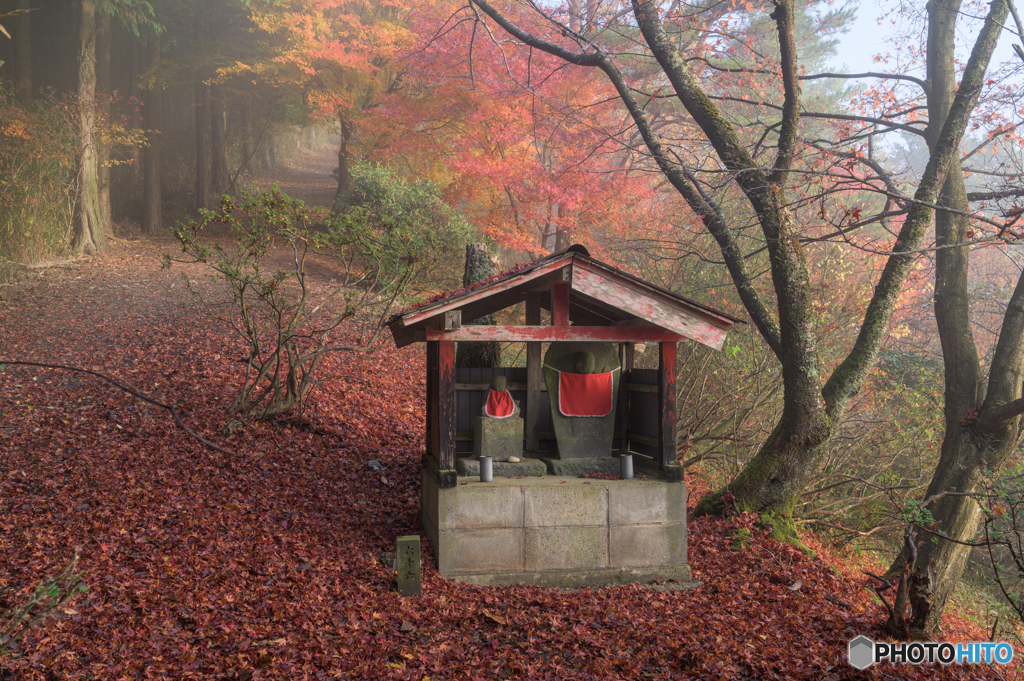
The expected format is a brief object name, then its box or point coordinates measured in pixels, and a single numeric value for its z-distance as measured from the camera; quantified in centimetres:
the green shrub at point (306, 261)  766
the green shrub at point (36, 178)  1352
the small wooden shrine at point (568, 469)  584
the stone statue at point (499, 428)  634
